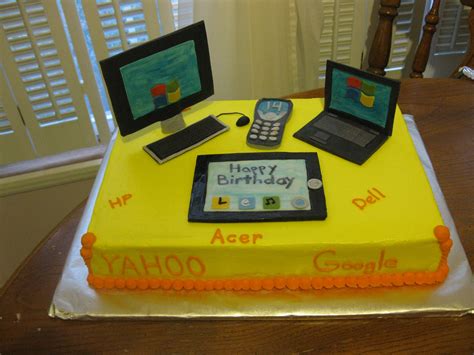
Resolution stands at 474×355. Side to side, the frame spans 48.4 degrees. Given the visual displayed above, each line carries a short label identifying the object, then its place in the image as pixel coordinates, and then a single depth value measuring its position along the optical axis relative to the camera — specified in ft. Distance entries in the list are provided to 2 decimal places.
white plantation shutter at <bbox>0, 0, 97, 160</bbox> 4.21
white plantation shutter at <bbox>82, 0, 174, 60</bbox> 4.28
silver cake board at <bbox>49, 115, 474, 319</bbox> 2.48
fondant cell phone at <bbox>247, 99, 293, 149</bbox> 3.02
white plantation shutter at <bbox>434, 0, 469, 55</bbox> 5.06
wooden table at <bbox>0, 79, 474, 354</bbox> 2.41
